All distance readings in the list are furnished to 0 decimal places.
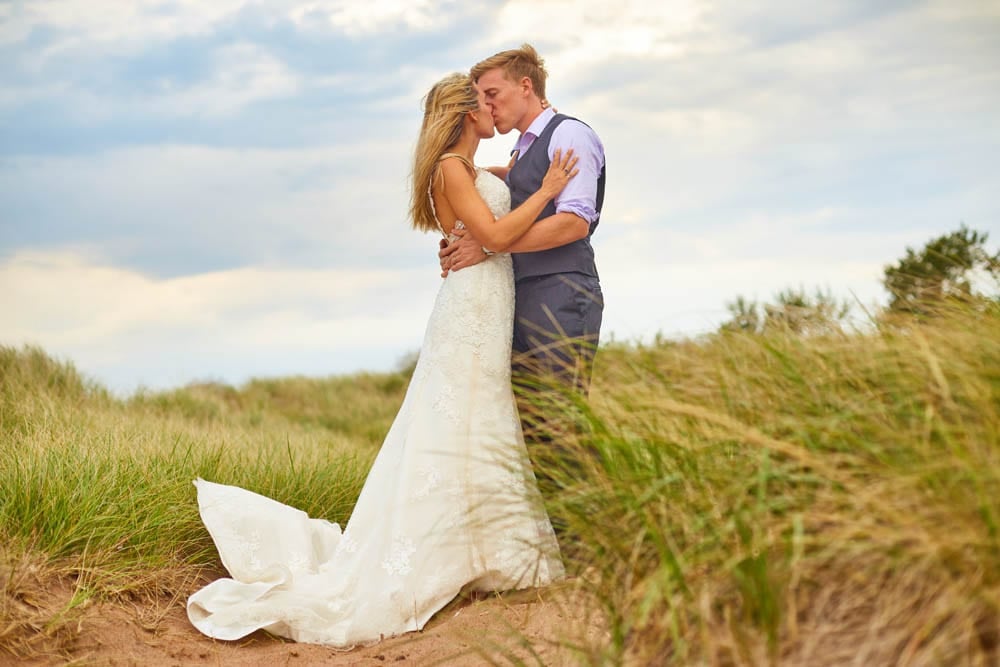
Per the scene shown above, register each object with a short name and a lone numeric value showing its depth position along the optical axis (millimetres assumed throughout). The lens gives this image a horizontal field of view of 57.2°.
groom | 5207
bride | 4969
